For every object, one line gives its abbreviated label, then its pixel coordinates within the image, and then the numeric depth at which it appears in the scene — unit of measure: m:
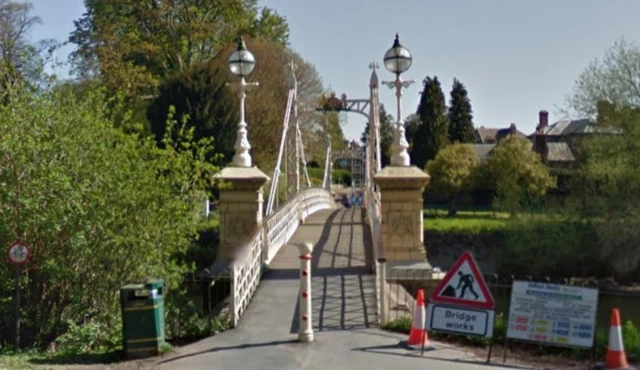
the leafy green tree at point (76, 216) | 11.62
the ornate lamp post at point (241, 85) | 15.75
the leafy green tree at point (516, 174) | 39.38
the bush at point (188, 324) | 11.57
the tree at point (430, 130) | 65.88
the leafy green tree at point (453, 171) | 55.00
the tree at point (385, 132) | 80.38
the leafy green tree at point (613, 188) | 32.78
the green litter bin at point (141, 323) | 10.30
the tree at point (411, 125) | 70.40
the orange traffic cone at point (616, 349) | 8.95
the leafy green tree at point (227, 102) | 39.03
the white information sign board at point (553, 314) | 9.24
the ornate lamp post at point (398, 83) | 15.55
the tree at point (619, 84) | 33.09
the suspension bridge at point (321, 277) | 9.93
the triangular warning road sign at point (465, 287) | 9.70
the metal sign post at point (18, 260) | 10.90
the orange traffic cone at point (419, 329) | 10.15
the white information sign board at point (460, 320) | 9.73
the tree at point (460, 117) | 74.94
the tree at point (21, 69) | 13.49
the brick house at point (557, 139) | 36.73
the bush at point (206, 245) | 24.08
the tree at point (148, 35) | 40.65
